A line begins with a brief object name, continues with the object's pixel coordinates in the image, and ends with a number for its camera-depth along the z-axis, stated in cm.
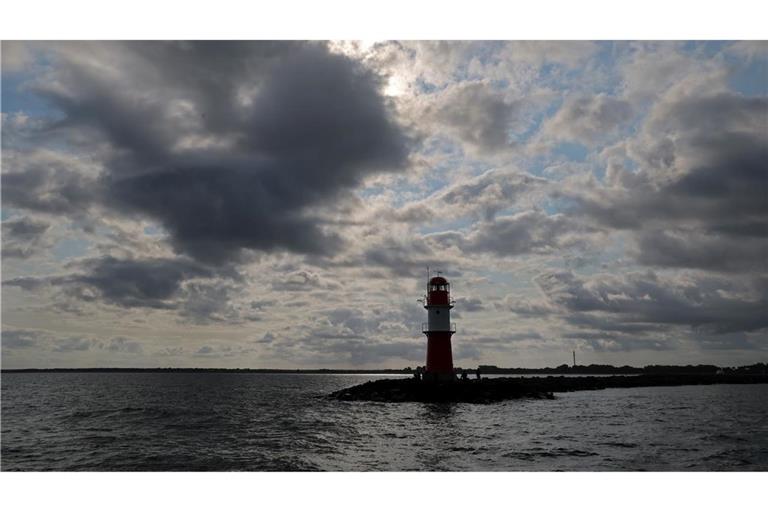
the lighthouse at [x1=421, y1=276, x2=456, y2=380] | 4884
